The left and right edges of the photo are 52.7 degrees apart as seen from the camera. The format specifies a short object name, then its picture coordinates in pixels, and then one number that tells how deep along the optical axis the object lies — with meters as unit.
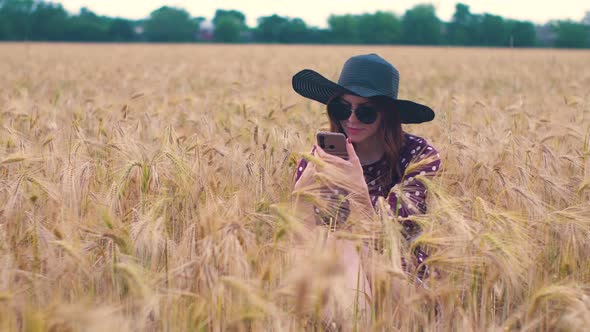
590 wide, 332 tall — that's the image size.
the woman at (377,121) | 2.54
